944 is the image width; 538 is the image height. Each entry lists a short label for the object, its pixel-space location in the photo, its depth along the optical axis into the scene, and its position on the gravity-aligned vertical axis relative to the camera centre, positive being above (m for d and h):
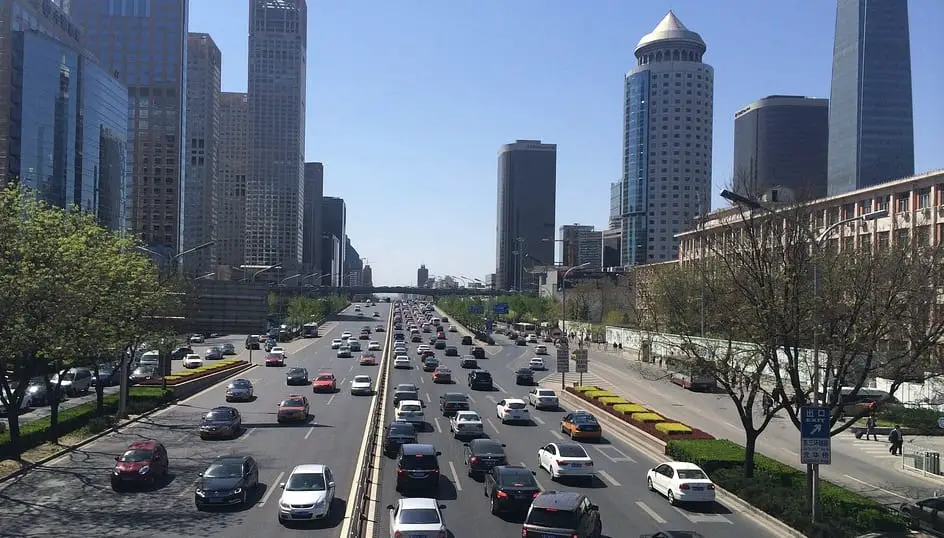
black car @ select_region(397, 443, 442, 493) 23.50 -5.55
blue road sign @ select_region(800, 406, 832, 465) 20.50 -3.74
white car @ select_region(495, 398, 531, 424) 39.22 -6.20
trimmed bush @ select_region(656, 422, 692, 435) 32.44 -5.79
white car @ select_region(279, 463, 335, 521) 20.02 -5.51
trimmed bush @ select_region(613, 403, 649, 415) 38.98 -6.01
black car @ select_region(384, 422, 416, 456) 29.23 -5.67
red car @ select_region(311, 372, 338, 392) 51.50 -6.58
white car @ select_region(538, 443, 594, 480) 25.52 -5.67
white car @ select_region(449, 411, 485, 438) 33.62 -5.98
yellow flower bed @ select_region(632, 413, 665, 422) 36.36 -5.95
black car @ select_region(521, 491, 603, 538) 17.75 -5.25
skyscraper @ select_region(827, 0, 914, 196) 194.38 +55.44
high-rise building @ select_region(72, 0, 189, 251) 188.75 +49.75
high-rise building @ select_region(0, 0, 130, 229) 103.38 +23.96
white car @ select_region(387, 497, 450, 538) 17.25 -5.25
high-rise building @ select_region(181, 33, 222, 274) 180.77 +4.59
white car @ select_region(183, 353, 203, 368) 62.62 -6.48
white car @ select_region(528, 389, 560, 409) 45.59 -6.48
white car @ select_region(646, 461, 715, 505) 22.98 -5.70
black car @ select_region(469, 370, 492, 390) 53.97 -6.47
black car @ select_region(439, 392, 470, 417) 40.50 -6.08
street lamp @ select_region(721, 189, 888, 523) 20.67 -1.66
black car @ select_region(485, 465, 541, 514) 20.86 -5.42
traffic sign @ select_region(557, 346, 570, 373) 51.88 -4.70
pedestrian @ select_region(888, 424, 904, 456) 34.47 -6.41
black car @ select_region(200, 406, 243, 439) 33.50 -6.12
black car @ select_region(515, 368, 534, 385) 58.19 -6.65
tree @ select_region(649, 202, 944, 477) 22.44 -0.40
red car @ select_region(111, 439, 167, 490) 24.05 -5.74
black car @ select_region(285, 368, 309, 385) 55.62 -6.64
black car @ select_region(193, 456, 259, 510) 21.56 -5.63
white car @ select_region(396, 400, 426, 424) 36.81 -5.96
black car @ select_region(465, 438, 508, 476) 25.88 -5.63
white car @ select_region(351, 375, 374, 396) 50.28 -6.48
